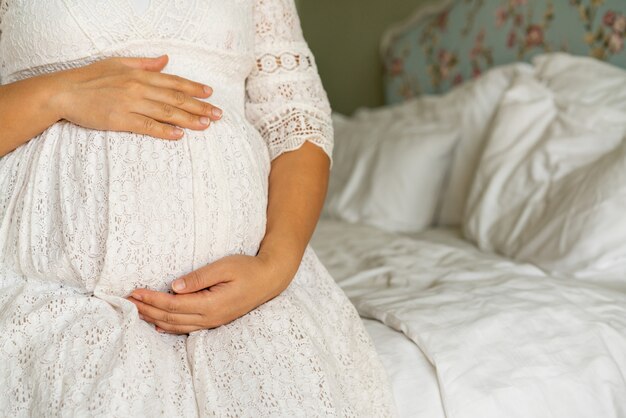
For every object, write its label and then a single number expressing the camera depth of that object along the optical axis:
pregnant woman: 0.81
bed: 1.07
